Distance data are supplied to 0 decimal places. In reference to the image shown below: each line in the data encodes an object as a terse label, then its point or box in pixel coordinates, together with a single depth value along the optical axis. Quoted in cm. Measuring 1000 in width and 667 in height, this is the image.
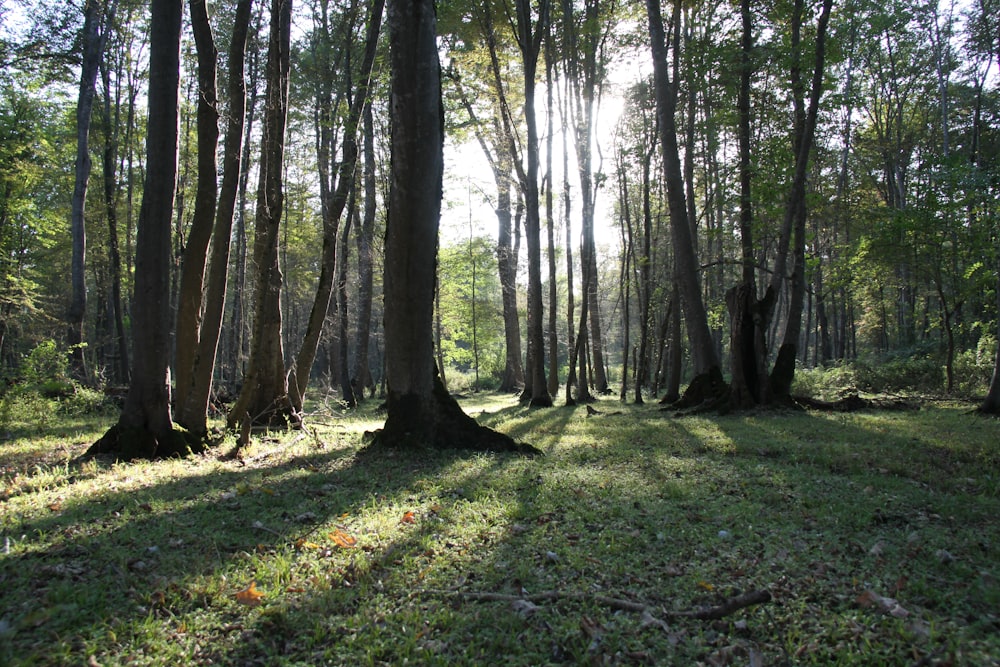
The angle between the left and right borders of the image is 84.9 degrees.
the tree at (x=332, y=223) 1055
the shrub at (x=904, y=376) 1680
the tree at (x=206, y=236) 824
